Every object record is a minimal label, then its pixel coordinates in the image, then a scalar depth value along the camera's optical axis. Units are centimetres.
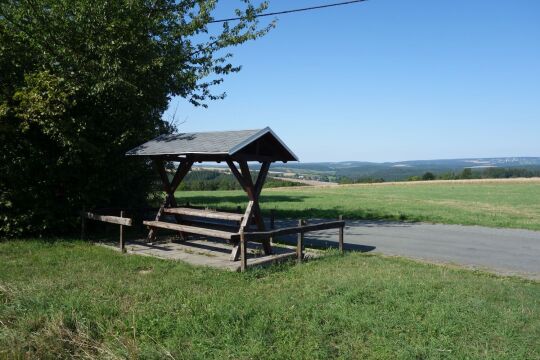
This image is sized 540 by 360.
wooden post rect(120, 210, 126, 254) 1072
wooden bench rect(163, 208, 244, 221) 1019
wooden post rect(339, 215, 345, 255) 1084
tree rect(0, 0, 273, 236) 1165
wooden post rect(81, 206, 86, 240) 1237
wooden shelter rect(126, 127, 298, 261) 962
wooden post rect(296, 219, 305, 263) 959
